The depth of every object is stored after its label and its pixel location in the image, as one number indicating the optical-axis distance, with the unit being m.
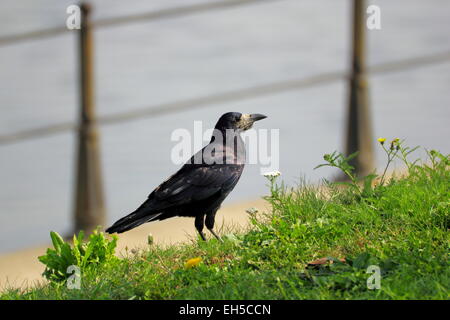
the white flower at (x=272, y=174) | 9.28
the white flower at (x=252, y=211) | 9.26
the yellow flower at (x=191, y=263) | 8.20
